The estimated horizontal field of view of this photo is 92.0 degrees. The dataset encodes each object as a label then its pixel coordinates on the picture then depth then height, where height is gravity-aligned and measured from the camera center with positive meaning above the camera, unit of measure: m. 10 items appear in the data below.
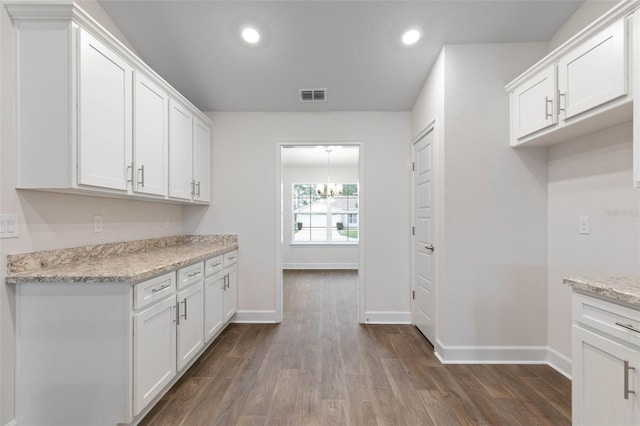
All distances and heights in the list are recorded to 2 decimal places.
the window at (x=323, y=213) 7.82 +0.00
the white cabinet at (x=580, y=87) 1.70 +0.82
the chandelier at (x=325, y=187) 7.66 +0.65
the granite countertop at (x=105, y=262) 1.69 -0.34
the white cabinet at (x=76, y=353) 1.71 -0.78
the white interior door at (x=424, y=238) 3.04 -0.27
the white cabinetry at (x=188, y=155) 2.82 +0.59
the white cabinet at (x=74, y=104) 1.72 +0.66
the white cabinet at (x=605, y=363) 1.29 -0.68
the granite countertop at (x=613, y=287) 1.28 -0.34
